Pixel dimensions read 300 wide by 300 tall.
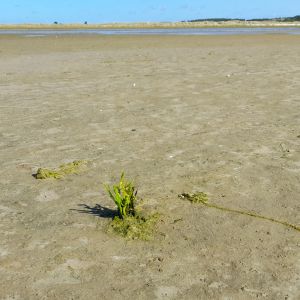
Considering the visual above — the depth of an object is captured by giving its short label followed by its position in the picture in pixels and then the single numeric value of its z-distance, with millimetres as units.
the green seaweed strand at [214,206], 3026
